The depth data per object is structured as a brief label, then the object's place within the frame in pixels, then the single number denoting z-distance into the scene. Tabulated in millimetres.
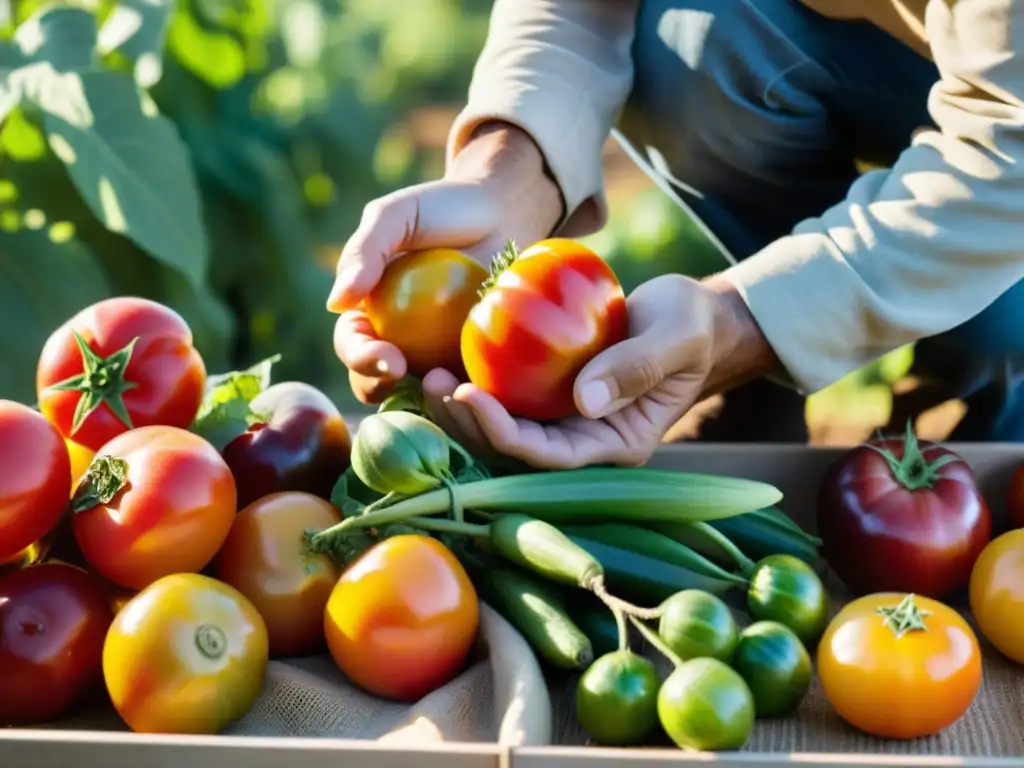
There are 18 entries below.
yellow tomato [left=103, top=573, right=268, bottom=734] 1179
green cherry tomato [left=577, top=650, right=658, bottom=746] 1156
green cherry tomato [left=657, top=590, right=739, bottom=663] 1178
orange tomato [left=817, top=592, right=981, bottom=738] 1176
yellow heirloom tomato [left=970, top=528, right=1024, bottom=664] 1349
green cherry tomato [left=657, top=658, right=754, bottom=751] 1085
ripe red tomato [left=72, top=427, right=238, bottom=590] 1271
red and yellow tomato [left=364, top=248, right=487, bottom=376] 1493
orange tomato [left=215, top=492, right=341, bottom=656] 1330
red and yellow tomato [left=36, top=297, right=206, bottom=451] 1451
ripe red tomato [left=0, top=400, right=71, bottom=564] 1273
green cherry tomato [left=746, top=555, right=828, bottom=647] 1312
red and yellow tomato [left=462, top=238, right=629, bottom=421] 1387
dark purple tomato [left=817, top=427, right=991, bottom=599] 1459
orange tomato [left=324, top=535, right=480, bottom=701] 1238
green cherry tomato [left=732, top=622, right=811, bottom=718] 1199
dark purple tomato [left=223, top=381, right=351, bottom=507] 1495
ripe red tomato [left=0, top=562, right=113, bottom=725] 1239
